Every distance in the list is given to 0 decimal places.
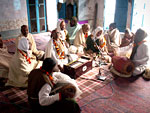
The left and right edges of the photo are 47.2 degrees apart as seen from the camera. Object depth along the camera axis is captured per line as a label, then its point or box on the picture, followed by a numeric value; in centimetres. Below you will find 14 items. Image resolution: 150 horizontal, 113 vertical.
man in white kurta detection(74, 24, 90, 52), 595
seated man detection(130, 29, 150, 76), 434
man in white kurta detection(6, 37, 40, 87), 384
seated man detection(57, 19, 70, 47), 594
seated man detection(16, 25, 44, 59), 434
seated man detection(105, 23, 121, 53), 621
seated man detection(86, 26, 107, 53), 534
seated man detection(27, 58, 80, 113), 240
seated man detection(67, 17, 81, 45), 675
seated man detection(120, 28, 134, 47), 557
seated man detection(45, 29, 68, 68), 429
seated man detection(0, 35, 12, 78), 415
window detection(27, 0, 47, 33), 691
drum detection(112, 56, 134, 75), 424
